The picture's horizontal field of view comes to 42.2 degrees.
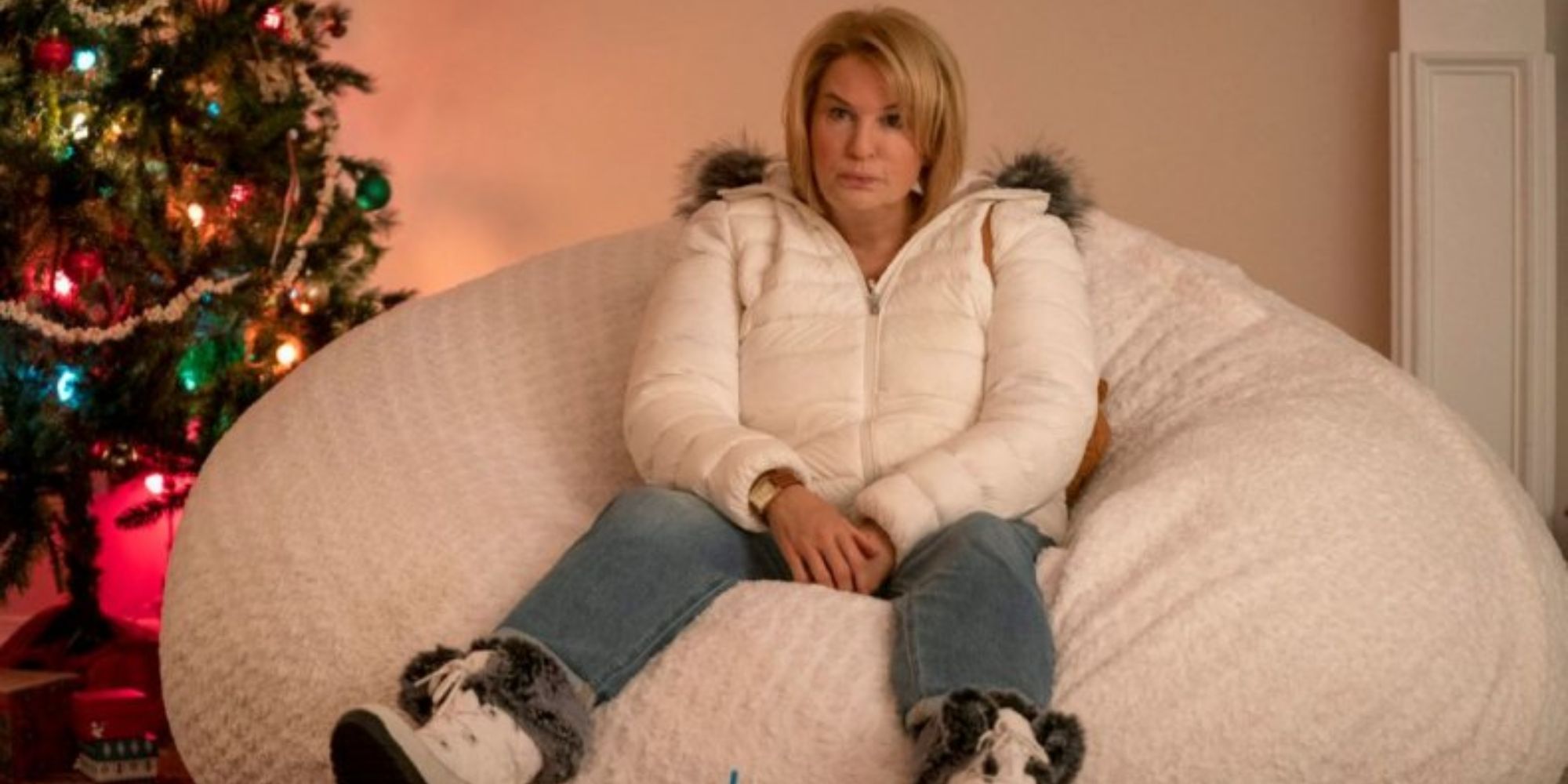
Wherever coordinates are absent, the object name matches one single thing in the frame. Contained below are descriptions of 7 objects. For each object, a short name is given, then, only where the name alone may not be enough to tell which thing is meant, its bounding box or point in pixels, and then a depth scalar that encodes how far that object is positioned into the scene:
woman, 1.78
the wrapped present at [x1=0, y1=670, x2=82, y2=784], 3.03
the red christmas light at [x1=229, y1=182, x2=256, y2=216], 3.27
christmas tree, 3.10
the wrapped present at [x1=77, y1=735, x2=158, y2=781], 3.01
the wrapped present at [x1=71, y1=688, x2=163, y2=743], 3.05
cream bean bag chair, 1.83
